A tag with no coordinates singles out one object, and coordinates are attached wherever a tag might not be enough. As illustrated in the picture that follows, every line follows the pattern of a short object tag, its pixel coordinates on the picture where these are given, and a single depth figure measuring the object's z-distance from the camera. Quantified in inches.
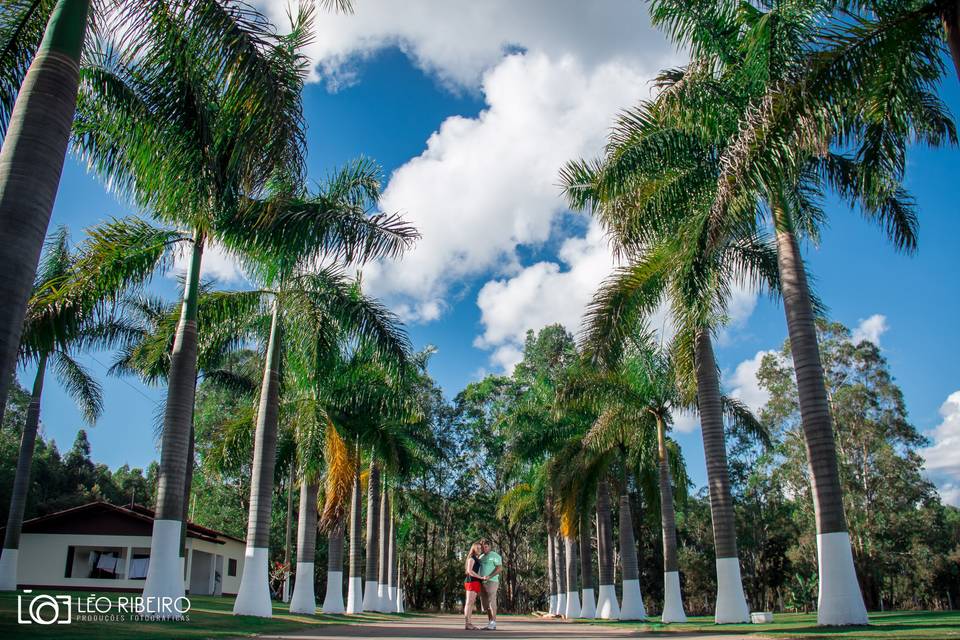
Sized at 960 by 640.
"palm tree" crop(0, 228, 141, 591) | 479.8
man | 531.5
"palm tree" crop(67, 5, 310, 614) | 363.9
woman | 529.0
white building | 1237.1
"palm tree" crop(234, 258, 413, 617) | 626.5
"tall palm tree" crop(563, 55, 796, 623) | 513.7
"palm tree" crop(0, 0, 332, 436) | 235.9
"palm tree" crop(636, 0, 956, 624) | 341.1
